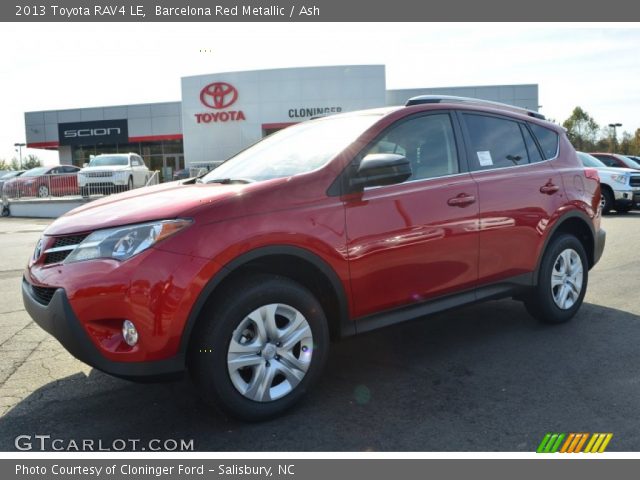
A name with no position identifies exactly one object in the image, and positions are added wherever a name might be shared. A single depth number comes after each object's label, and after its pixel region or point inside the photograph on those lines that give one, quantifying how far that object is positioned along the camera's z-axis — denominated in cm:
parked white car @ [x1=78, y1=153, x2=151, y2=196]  2089
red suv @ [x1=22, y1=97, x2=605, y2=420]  290
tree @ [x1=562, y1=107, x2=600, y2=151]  6688
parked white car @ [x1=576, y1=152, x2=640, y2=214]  1558
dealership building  3195
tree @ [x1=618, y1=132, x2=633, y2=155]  6994
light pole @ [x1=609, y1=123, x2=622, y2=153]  6600
